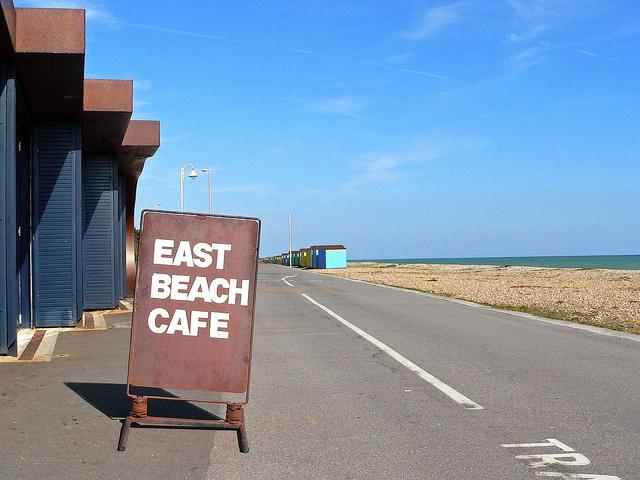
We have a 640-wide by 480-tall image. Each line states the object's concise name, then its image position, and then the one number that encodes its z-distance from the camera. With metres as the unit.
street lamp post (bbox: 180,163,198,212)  36.59
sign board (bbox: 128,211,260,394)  6.14
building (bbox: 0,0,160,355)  10.27
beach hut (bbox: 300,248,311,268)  88.32
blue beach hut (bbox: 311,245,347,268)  79.88
